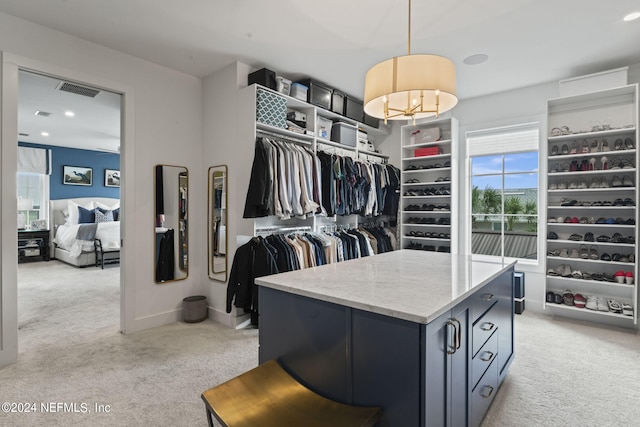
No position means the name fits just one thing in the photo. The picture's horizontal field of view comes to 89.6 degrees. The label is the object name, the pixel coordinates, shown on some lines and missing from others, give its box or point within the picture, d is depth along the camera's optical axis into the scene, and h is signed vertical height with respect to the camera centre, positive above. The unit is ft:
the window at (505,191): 13.82 +0.76
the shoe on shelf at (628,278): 10.89 -2.35
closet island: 3.81 -1.77
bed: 21.20 -1.45
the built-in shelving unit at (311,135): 10.87 +2.82
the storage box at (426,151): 15.26 +2.73
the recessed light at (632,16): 8.42 +5.10
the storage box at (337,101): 13.65 +4.58
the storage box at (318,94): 12.71 +4.61
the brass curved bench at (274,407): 3.66 -2.44
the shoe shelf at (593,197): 11.07 +0.44
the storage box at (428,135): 15.19 +3.51
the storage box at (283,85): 11.51 +4.47
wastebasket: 11.59 -3.72
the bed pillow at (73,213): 24.06 -0.49
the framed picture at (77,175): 25.16 +2.54
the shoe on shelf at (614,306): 10.96 -3.35
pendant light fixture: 5.80 +2.41
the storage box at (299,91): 12.22 +4.47
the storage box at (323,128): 13.35 +3.40
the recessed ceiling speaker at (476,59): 10.83 +5.12
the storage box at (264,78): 10.93 +4.48
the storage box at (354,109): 14.57 +4.60
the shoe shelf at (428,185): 14.92 +1.14
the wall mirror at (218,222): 11.55 -0.54
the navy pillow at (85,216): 24.08 -0.68
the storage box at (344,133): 14.20 +3.34
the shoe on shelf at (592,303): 11.33 -3.36
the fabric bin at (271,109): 10.84 +3.42
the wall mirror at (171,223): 11.43 -0.58
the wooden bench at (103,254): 21.28 -3.18
